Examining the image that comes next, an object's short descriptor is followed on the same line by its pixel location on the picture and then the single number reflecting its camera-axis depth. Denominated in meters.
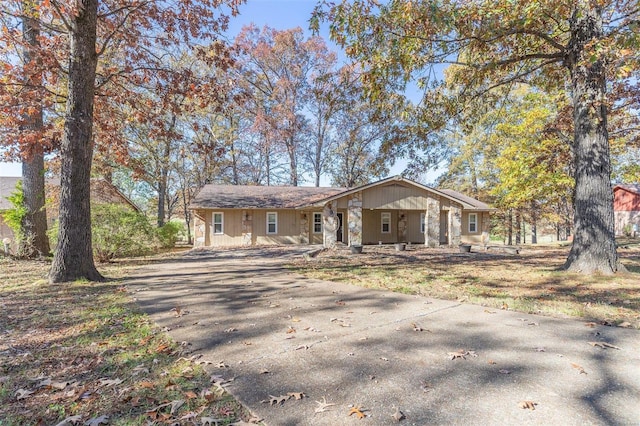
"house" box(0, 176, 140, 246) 18.30
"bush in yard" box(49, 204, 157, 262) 11.57
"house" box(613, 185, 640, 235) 28.29
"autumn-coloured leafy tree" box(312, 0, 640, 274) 6.36
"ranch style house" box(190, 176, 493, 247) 16.94
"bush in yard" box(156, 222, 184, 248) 19.06
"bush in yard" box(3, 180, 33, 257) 11.11
